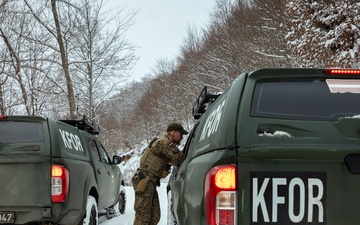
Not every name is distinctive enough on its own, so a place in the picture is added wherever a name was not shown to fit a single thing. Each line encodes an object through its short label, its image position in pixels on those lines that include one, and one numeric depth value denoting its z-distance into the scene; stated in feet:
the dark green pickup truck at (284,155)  6.40
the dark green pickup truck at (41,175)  13.84
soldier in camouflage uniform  16.83
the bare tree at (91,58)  53.84
